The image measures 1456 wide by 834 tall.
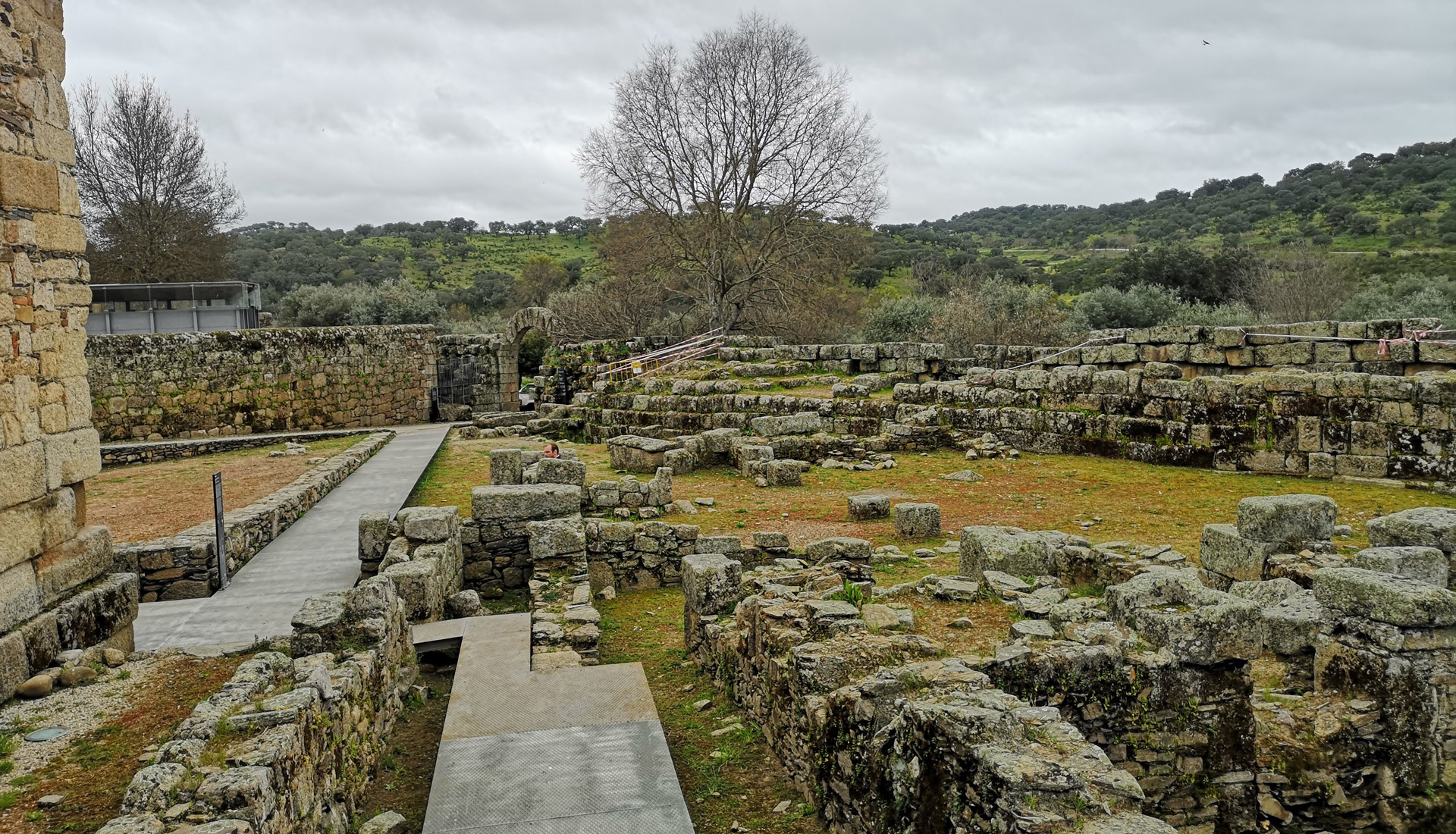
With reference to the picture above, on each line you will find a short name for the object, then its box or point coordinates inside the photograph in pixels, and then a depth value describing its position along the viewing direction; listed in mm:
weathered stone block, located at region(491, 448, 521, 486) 12727
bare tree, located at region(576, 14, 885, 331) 29969
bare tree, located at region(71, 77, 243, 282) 35562
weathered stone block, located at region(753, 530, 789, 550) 9414
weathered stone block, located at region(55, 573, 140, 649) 6316
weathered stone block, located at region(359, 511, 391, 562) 9453
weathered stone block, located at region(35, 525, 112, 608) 6281
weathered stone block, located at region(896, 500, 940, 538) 10320
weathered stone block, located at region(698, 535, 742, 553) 9414
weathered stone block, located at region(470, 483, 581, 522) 9711
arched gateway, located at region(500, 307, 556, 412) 29234
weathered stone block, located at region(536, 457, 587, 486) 11281
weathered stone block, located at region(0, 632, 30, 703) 5555
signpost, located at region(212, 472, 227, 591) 9266
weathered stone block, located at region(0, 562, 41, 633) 5762
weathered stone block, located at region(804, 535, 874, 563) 8844
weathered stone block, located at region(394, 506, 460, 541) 8859
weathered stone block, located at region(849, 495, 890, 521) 11523
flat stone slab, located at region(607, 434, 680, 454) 16241
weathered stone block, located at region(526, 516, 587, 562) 9219
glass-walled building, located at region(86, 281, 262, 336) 28328
